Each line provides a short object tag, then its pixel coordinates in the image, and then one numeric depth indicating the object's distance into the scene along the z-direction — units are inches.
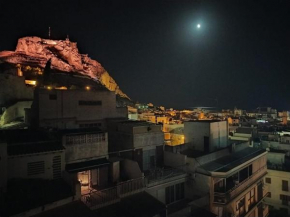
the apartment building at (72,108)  804.0
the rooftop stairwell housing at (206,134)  856.9
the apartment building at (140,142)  734.5
